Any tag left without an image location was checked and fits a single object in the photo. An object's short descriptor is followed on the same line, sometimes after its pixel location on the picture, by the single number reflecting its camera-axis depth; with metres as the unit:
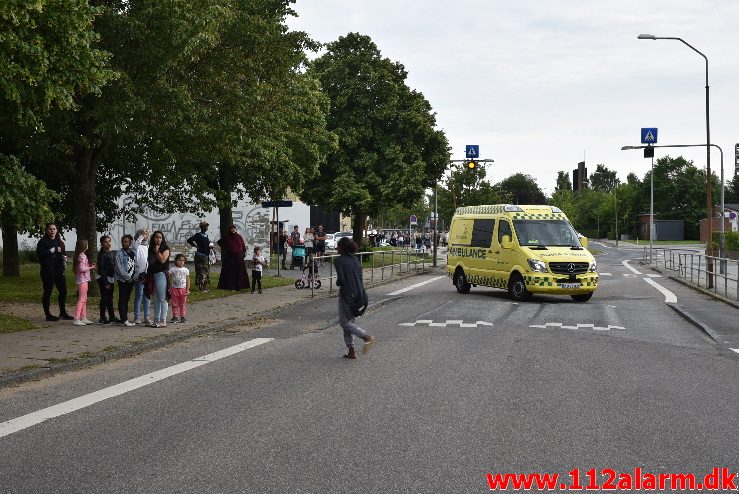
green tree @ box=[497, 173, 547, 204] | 111.21
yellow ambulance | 20.73
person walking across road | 11.20
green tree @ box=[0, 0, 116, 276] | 12.13
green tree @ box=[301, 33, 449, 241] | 46.62
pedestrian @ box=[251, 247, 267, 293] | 22.75
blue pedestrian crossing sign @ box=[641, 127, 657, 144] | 36.19
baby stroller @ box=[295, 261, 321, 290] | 23.89
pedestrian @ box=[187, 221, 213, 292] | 22.92
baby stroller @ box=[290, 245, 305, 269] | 34.62
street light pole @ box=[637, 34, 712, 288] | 30.80
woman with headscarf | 23.44
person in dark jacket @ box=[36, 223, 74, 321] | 15.40
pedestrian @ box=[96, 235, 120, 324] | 14.84
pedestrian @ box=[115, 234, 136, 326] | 14.78
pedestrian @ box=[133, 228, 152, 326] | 14.80
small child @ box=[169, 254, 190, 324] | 15.41
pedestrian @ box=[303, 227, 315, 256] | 32.92
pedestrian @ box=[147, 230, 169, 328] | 14.69
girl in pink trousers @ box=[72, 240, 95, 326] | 14.89
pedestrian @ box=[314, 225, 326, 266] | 31.58
